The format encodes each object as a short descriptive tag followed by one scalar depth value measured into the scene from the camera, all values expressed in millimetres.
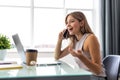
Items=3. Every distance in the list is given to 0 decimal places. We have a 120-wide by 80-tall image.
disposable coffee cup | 1643
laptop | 1859
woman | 1773
